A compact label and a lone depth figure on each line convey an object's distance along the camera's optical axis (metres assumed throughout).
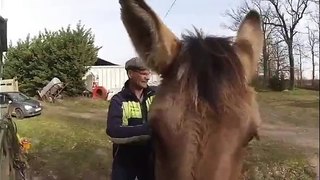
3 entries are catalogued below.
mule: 1.02
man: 1.45
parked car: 5.64
